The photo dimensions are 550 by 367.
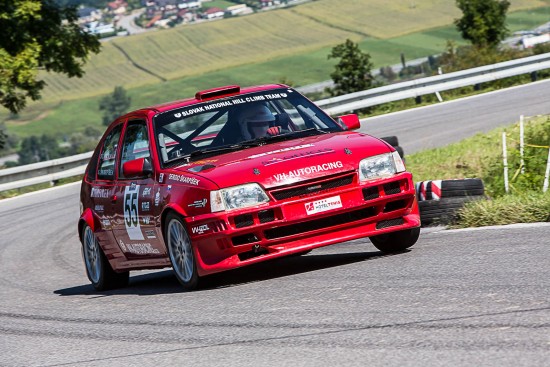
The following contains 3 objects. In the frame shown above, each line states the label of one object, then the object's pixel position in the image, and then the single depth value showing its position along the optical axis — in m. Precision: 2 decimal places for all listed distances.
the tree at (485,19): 49.34
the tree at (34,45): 28.88
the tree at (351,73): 39.25
